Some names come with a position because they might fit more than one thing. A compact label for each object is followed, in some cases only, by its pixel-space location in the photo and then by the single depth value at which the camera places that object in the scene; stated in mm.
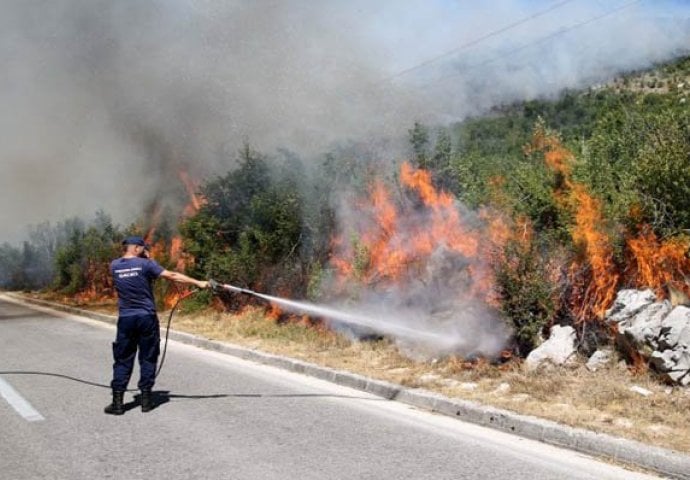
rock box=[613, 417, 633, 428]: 4507
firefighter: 5191
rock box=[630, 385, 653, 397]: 5211
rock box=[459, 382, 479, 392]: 5836
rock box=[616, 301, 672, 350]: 5574
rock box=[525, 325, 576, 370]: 6203
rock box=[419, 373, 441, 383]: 6230
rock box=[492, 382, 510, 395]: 5641
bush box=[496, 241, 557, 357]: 6508
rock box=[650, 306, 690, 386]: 5273
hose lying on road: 6358
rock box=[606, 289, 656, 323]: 5949
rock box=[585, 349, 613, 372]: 6012
